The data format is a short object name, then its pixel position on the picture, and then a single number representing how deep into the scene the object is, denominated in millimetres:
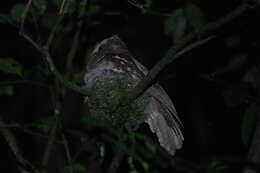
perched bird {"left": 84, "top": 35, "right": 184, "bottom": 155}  7316
